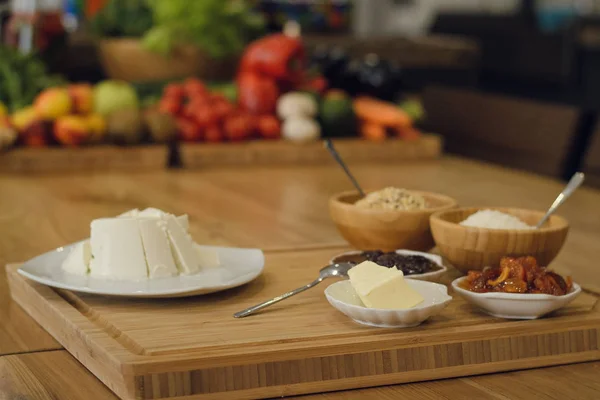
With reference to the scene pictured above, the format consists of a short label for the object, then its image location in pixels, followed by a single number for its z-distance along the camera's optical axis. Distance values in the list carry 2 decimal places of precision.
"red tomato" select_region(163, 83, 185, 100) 4.08
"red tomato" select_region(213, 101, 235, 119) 3.99
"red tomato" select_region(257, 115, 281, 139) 4.05
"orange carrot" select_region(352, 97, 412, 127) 4.21
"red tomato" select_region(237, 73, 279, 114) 4.14
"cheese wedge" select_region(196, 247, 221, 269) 1.87
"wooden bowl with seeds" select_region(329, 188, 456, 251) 2.01
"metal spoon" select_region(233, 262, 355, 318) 1.68
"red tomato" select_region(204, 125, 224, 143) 3.96
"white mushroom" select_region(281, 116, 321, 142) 4.05
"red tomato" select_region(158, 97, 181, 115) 4.05
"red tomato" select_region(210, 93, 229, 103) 4.11
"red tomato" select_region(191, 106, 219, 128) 3.96
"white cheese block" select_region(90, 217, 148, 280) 1.73
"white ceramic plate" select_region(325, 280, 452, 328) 1.55
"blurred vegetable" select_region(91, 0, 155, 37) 5.03
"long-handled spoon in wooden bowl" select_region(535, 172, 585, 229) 1.91
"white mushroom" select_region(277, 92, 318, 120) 4.09
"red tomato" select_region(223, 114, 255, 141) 4.00
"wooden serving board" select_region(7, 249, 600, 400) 1.44
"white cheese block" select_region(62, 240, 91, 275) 1.81
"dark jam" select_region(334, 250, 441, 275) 1.78
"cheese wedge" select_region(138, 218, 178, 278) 1.73
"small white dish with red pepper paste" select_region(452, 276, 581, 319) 1.61
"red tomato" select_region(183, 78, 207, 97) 4.08
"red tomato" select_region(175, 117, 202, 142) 3.95
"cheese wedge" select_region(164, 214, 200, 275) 1.76
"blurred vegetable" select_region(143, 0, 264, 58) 4.57
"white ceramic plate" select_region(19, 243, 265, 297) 1.69
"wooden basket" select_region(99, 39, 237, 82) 4.65
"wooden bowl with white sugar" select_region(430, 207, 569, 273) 1.79
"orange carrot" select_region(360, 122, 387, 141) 4.20
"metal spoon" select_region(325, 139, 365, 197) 2.16
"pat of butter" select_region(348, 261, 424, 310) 1.54
